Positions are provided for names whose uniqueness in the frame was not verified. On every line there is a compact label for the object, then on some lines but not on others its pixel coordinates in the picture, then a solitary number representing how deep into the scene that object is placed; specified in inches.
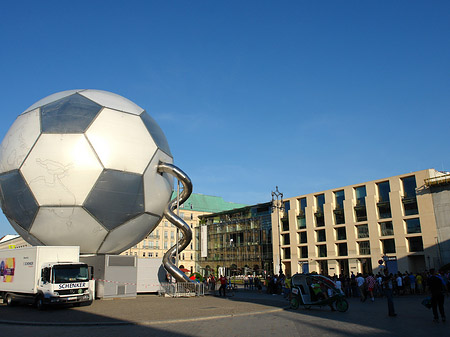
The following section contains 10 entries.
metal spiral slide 638.5
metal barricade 687.7
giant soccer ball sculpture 517.0
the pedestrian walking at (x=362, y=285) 664.7
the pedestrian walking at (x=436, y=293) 358.9
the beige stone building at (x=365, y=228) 1535.4
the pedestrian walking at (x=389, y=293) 418.0
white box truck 504.6
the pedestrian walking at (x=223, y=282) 760.3
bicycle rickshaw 480.0
